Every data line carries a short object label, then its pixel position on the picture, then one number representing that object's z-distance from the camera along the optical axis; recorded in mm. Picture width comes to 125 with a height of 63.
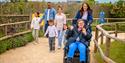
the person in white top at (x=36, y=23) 7662
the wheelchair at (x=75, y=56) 4571
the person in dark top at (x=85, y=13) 5527
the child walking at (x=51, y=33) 6570
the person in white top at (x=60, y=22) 6815
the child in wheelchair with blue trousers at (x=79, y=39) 4539
